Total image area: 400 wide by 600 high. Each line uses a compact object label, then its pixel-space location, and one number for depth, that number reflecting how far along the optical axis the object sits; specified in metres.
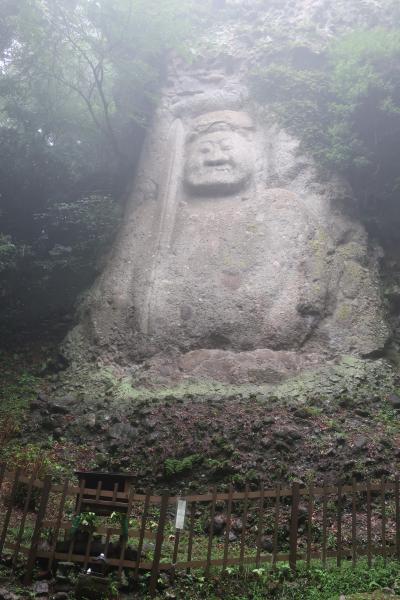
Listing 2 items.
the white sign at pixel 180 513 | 6.30
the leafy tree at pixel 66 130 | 14.73
